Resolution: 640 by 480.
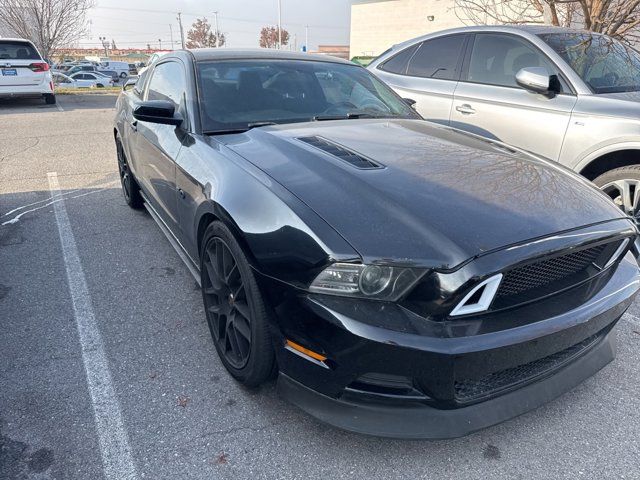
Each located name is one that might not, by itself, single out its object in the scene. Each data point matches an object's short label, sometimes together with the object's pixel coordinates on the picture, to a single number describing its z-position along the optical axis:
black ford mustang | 1.72
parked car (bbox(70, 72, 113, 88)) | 29.99
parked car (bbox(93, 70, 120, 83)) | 33.71
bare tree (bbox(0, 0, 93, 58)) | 21.94
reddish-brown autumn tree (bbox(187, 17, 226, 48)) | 72.74
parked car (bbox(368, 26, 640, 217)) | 3.68
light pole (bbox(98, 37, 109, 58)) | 86.73
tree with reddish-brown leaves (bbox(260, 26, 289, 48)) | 76.56
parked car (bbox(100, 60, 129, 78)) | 47.38
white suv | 12.40
